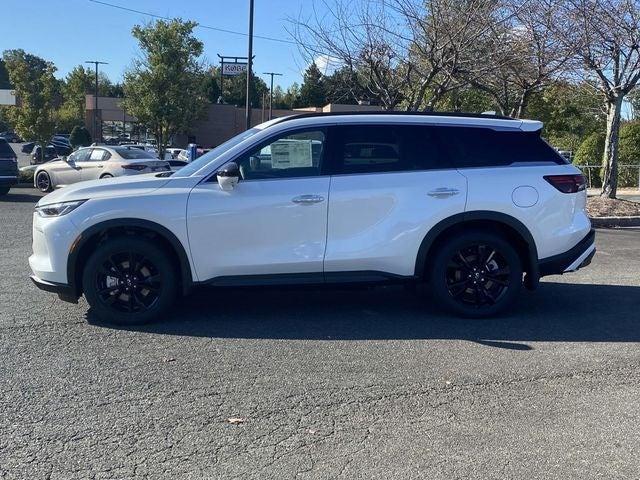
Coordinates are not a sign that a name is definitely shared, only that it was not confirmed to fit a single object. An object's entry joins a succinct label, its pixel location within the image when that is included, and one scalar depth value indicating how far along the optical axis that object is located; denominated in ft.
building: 172.04
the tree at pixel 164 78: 102.17
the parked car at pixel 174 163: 65.38
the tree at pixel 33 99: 86.07
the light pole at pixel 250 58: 65.62
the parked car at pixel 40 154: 96.41
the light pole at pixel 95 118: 176.13
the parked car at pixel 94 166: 61.09
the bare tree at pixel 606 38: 42.63
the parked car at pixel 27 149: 138.48
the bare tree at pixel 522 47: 44.11
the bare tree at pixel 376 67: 45.98
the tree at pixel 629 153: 75.56
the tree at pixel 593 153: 75.15
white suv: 19.19
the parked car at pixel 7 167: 56.29
